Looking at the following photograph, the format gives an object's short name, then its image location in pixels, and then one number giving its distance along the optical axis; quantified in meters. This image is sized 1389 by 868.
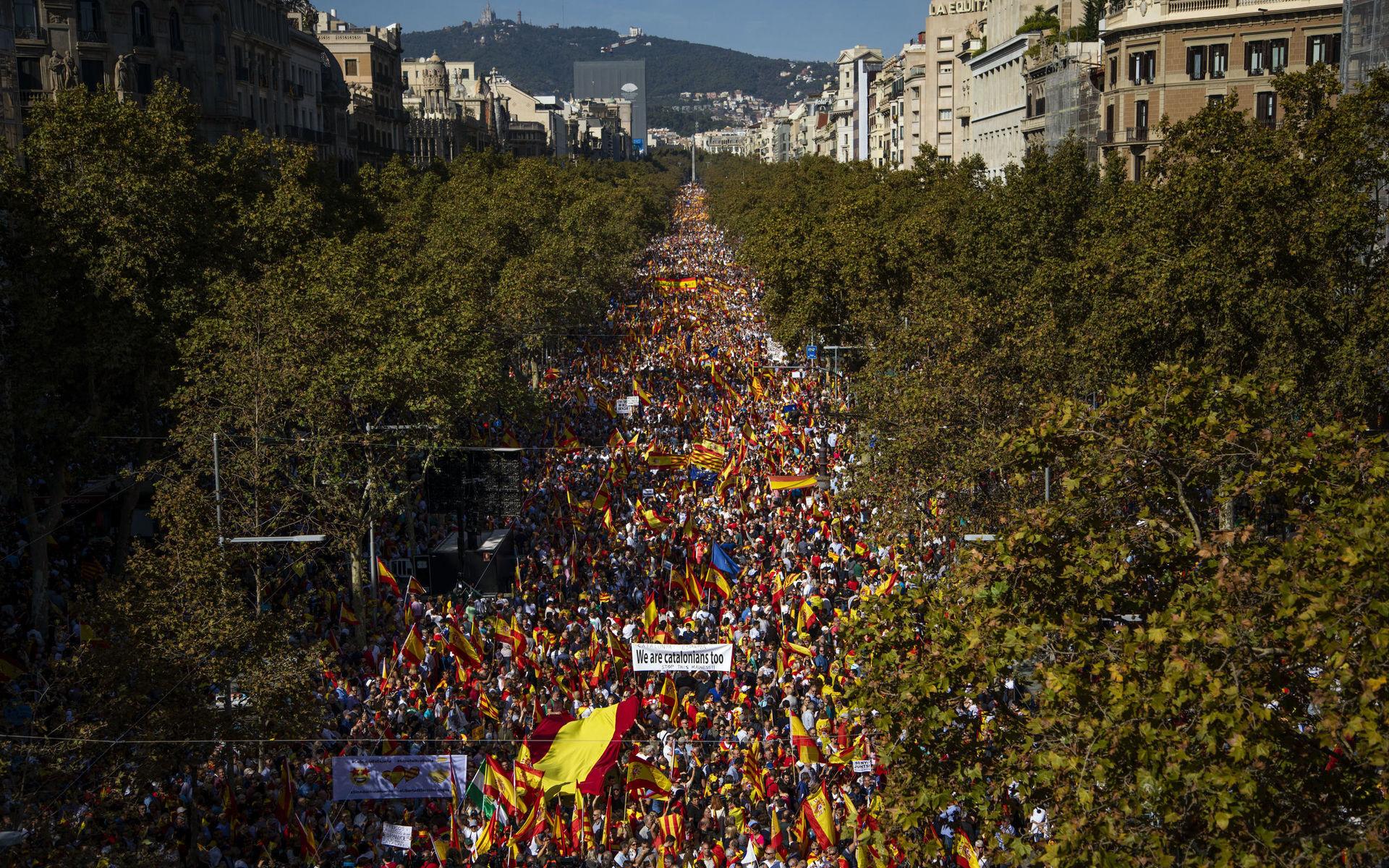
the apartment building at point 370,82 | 101.19
